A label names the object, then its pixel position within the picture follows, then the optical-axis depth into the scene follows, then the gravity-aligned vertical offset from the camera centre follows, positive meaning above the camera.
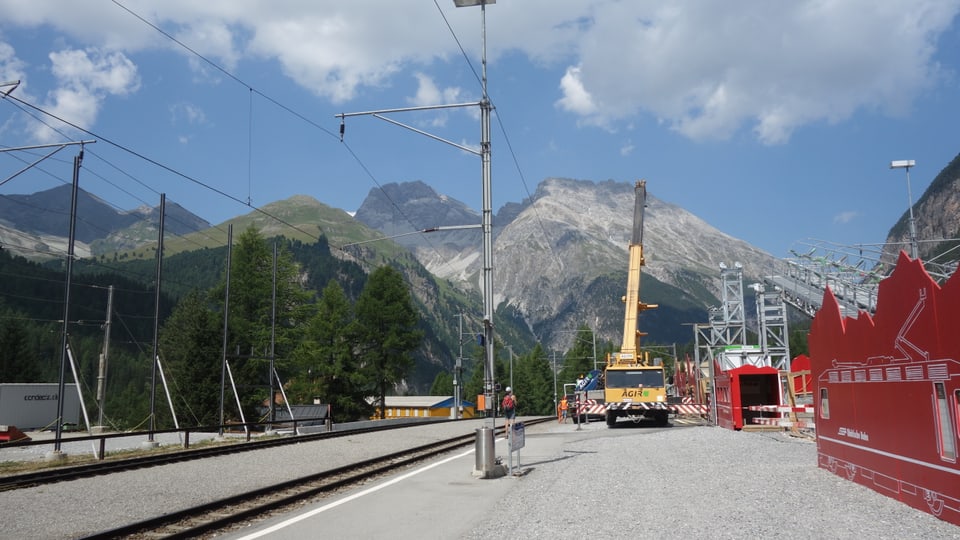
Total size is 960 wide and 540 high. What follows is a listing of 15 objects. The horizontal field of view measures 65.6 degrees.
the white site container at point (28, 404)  50.94 -1.60
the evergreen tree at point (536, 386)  103.75 -1.44
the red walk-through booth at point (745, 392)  28.09 -0.70
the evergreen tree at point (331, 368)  59.28 +0.79
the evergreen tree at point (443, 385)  155.80 -1.76
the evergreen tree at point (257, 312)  56.25 +5.14
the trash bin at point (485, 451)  15.66 -1.57
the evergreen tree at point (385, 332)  62.97 +3.83
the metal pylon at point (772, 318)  59.91 +4.52
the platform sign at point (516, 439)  16.38 -1.38
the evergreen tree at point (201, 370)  56.59 +0.75
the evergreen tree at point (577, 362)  110.38 +1.98
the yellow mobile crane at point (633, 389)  35.16 -0.66
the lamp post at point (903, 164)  35.04 +9.72
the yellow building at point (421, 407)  107.19 -4.46
